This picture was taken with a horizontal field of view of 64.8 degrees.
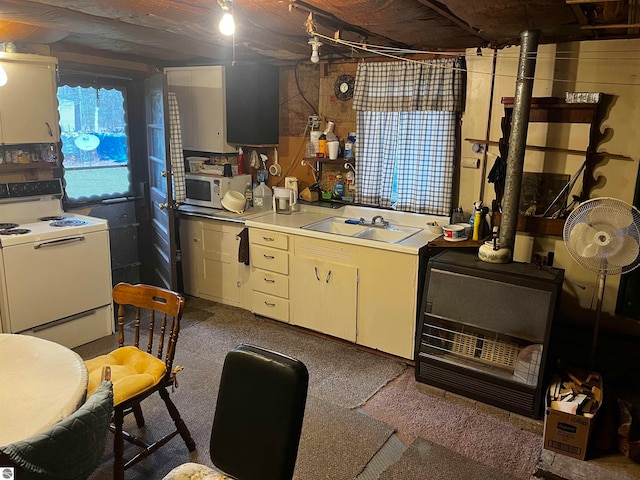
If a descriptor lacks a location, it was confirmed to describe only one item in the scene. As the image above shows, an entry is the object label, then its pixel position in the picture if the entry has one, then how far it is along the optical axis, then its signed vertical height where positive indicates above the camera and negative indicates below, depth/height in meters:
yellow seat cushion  2.20 -1.12
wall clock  4.01 +0.35
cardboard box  2.51 -1.46
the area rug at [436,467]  2.43 -1.61
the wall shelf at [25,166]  3.76 -0.32
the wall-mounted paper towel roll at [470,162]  3.53 -0.19
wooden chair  2.21 -1.12
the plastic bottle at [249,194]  4.55 -0.58
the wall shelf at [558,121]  3.07 +0.03
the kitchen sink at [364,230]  3.79 -0.74
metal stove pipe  2.83 +0.00
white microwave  4.40 -0.51
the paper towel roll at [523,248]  3.42 -0.75
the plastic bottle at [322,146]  4.14 -0.12
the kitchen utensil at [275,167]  4.58 -0.33
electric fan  2.68 -0.52
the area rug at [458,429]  2.58 -1.60
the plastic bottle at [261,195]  4.57 -0.59
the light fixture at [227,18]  2.31 +0.50
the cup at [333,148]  4.09 -0.14
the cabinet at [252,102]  4.31 +0.22
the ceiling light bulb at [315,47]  2.88 +0.46
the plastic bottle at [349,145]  4.07 -0.11
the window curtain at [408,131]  3.56 +0.01
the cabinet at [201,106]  4.41 +0.19
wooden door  4.06 -0.50
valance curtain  3.50 +0.33
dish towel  4.04 -0.93
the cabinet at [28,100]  3.48 +0.16
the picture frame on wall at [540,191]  3.26 -0.36
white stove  3.29 -0.97
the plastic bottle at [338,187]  4.26 -0.46
